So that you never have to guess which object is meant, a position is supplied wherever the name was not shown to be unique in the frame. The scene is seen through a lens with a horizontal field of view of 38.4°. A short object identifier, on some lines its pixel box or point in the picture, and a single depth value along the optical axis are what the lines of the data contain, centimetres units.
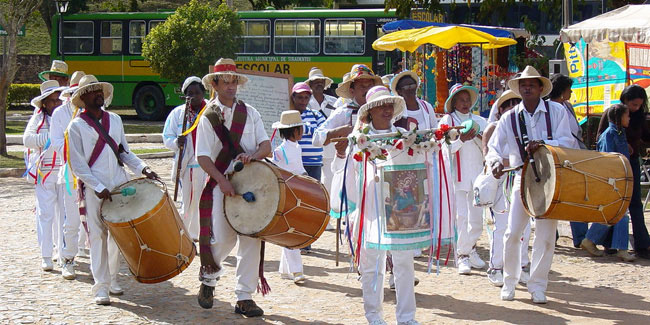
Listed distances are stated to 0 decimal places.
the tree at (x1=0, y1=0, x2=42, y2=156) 1961
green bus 2714
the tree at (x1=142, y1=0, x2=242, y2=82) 2827
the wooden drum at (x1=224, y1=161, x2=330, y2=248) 647
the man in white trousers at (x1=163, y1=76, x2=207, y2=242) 926
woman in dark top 947
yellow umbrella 1480
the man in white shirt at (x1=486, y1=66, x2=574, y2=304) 725
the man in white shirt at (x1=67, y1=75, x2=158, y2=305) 736
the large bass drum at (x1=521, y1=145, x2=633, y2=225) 677
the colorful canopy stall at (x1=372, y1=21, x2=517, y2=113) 1675
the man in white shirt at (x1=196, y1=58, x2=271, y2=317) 686
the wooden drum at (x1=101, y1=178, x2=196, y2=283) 692
